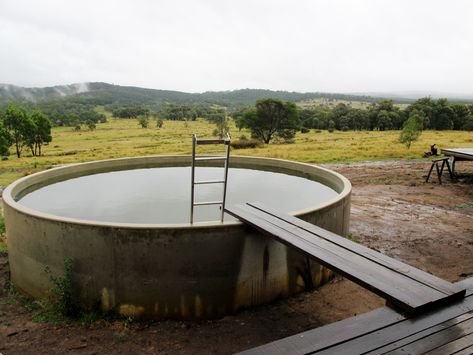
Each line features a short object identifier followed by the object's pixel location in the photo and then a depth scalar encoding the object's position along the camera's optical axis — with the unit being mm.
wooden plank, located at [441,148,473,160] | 12852
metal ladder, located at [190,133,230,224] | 4762
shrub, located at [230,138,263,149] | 32438
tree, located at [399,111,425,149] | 23969
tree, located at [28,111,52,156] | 36969
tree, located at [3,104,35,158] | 35844
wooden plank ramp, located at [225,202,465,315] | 3291
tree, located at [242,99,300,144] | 42569
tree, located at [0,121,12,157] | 33125
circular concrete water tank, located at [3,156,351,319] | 4828
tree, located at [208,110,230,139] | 45028
